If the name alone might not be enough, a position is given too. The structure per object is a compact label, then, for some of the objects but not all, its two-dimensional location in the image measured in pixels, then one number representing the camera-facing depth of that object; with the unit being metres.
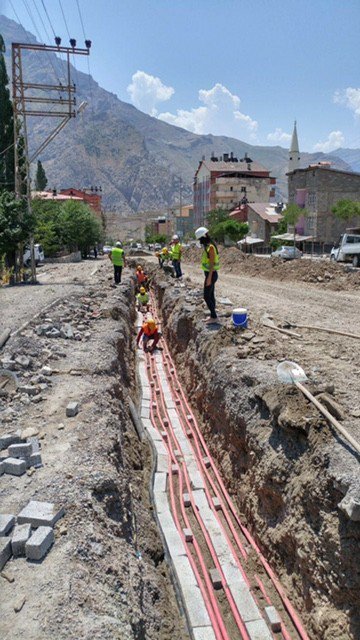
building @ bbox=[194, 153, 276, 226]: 78.12
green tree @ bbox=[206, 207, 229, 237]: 59.94
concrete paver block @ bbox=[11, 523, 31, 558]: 3.90
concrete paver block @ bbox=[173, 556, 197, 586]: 5.41
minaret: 75.31
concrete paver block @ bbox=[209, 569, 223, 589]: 5.39
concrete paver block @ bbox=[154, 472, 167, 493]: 7.12
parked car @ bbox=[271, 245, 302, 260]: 34.53
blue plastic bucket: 9.86
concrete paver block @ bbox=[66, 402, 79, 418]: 6.43
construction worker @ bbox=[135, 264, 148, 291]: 22.39
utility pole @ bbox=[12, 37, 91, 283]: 18.78
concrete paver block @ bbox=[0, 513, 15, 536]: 4.04
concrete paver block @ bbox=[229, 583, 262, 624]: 5.00
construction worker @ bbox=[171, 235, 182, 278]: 18.05
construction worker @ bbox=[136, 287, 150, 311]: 18.70
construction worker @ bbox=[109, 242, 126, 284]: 16.84
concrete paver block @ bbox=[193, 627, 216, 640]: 4.73
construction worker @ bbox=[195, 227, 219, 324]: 9.40
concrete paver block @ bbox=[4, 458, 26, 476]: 5.01
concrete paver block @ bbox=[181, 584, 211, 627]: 4.92
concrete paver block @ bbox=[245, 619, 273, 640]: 4.77
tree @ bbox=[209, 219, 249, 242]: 51.66
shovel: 4.86
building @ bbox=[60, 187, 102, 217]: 73.27
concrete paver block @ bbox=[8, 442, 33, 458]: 5.24
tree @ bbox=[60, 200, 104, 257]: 39.84
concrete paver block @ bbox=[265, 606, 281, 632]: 4.86
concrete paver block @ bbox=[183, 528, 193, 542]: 6.08
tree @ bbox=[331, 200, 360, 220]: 37.16
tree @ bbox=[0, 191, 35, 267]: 19.09
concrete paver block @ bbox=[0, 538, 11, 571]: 3.78
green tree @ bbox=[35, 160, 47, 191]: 67.80
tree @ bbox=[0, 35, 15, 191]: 31.84
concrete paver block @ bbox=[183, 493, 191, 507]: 6.81
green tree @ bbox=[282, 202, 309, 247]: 43.81
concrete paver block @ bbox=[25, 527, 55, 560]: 3.84
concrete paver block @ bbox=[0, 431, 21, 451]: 5.54
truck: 23.59
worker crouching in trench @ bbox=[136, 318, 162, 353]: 13.88
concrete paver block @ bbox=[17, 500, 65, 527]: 4.16
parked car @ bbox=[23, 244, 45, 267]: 30.52
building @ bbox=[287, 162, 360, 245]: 47.34
